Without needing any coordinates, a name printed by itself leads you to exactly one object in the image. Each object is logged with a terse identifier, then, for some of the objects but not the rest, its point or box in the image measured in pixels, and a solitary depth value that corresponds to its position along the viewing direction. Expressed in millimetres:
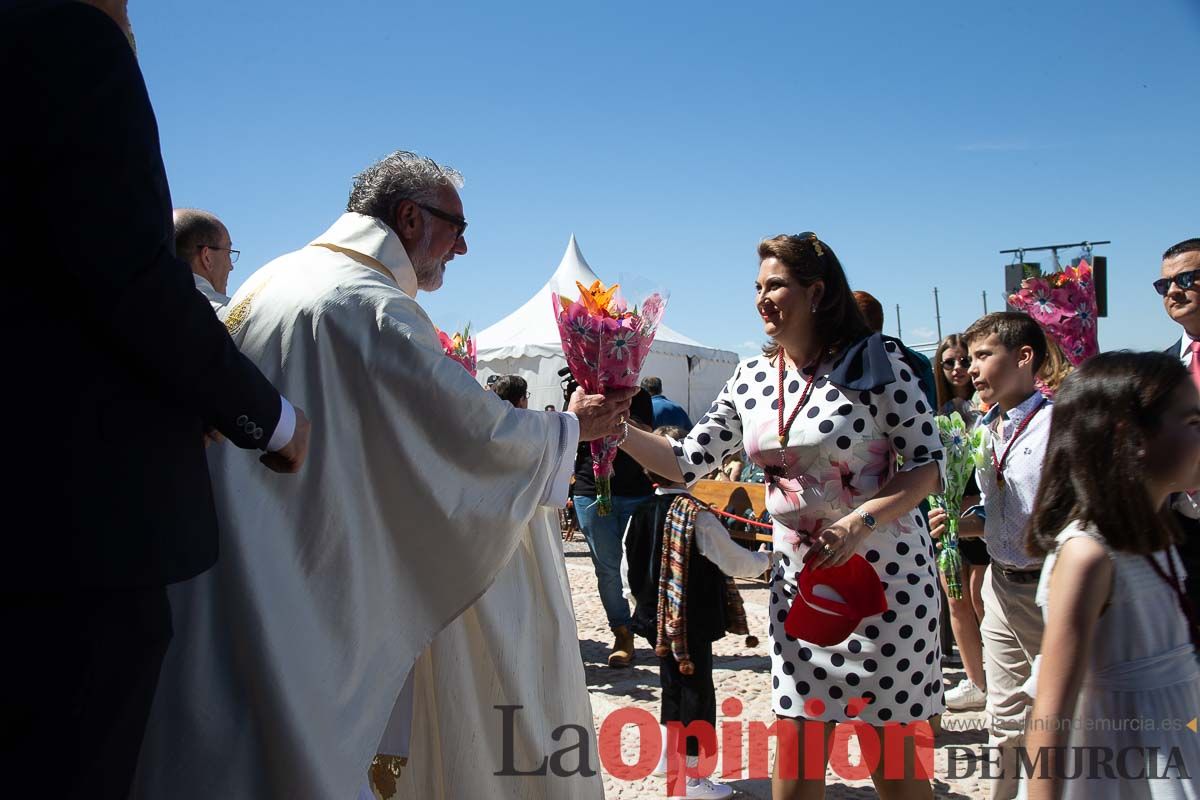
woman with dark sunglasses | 5352
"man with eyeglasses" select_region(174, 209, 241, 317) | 4590
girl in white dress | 1967
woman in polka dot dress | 3113
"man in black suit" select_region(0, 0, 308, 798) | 1553
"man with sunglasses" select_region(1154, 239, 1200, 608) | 3754
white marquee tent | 17469
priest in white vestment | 2451
